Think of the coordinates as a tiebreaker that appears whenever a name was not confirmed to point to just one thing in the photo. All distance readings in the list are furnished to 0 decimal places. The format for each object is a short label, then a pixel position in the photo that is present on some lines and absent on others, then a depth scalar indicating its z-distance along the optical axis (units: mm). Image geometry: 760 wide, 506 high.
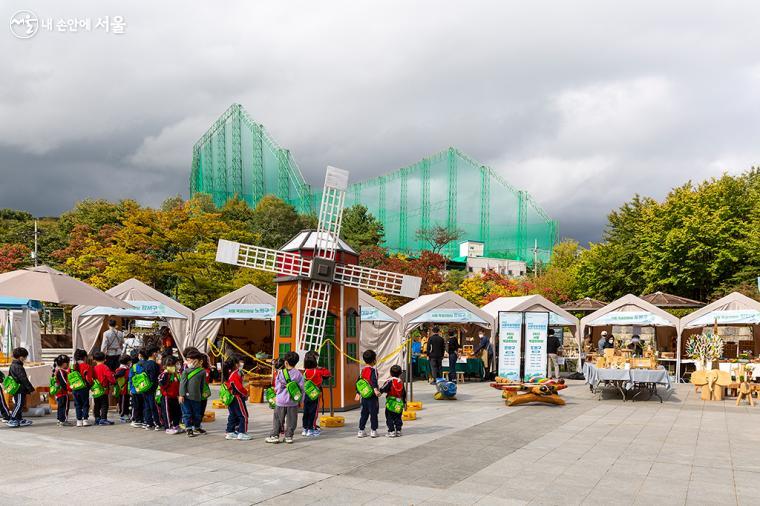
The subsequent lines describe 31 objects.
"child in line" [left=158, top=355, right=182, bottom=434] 10145
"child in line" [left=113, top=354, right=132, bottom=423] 11500
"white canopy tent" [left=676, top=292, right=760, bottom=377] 20094
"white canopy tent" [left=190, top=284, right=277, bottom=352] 20469
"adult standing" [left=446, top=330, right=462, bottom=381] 19766
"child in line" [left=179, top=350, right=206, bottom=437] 9602
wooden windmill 13039
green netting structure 78062
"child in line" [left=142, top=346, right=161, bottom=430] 10477
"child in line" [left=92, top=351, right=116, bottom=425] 10883
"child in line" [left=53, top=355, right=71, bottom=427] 10766
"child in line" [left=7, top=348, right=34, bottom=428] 10492
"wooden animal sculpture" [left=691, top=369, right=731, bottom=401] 15797
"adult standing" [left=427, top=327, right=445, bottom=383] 18016
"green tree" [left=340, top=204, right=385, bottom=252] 52375
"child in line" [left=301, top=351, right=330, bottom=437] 9766
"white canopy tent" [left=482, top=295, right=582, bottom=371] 21344
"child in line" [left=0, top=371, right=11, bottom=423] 10531
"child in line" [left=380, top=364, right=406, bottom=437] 9953
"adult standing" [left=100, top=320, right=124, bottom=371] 16234
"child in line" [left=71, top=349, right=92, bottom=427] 10695
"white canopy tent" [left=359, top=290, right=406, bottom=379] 20234
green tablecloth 21547
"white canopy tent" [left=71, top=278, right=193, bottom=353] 20031
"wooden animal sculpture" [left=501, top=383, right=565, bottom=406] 14336
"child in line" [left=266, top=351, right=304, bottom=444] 9289
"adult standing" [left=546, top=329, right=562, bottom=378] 20000
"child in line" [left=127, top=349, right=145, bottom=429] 10594
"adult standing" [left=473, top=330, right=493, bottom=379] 21578
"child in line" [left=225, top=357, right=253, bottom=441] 9406
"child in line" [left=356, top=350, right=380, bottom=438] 9844
